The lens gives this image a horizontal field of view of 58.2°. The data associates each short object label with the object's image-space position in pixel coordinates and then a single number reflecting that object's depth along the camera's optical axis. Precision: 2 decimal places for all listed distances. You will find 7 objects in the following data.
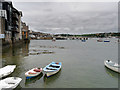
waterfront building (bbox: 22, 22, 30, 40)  96.80
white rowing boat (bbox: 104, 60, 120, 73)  19.19
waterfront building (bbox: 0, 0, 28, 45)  45.27
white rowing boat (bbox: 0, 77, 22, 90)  10.96
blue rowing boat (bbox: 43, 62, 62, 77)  15.81
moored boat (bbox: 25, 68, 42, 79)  14.93
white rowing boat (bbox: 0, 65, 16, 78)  14.84
